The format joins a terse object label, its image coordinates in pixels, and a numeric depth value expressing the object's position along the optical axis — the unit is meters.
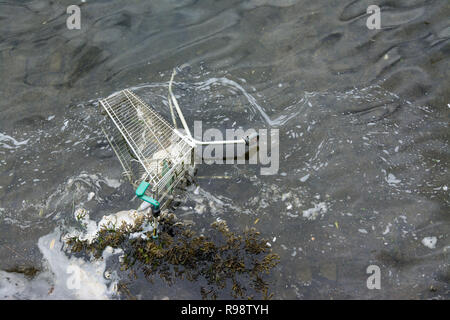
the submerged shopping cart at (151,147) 4.10
